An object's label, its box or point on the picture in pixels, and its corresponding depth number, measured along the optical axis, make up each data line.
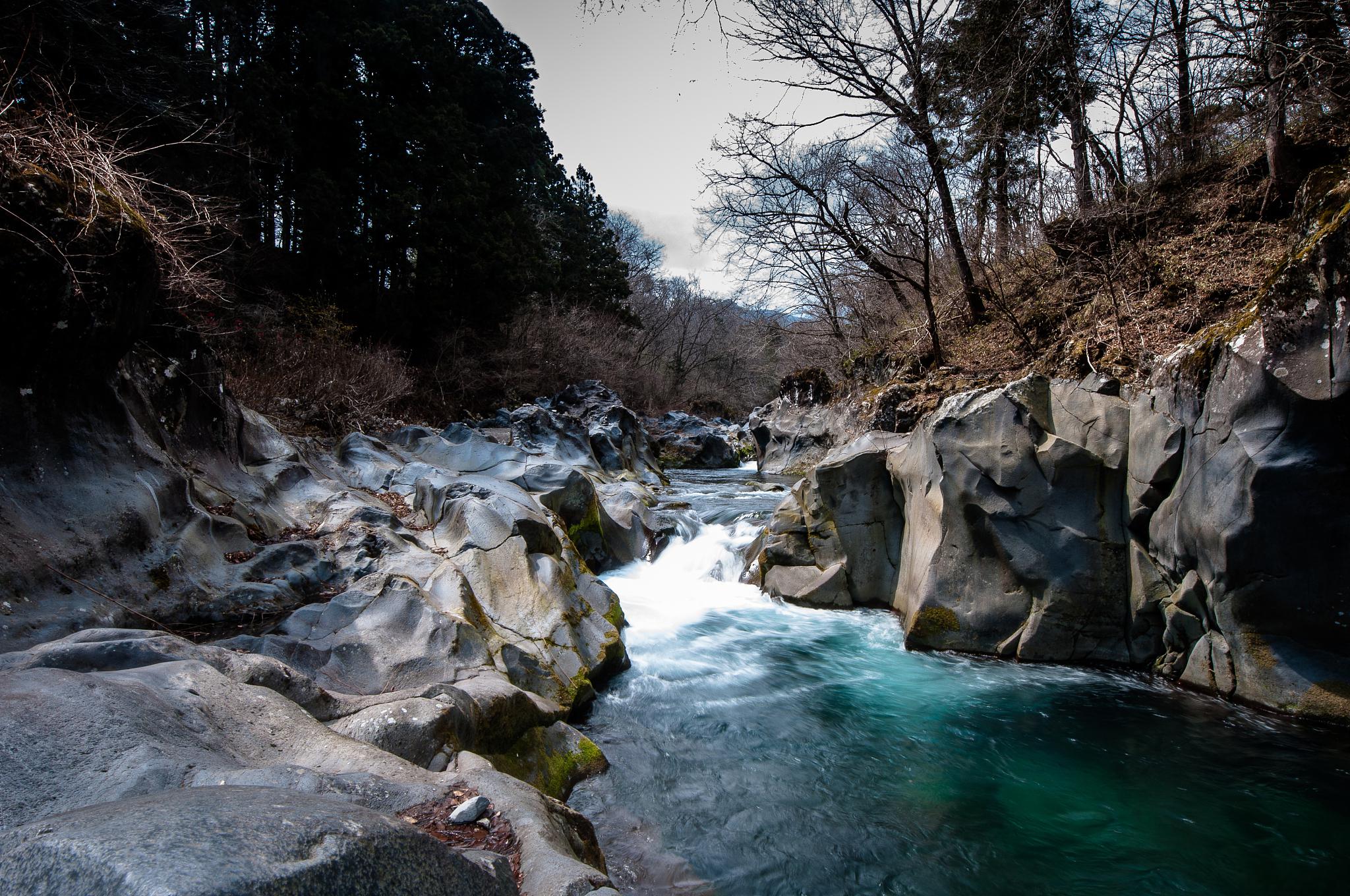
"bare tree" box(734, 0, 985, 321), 9.86
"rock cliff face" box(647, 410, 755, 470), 23.31
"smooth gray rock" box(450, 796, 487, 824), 2.33
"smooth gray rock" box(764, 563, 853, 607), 7.56
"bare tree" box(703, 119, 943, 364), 10.32
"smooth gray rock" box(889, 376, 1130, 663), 5.67
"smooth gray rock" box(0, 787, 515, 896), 1.13
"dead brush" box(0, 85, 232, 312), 3.82
